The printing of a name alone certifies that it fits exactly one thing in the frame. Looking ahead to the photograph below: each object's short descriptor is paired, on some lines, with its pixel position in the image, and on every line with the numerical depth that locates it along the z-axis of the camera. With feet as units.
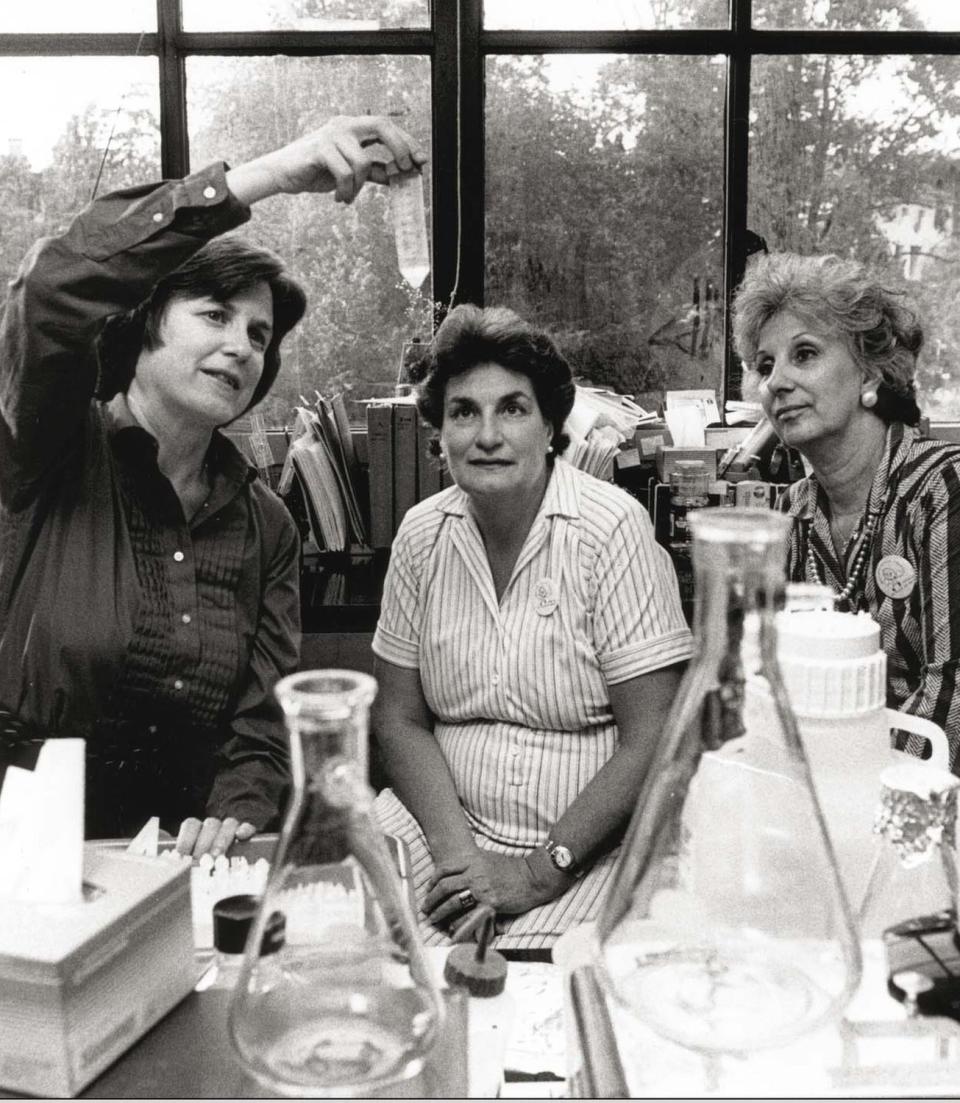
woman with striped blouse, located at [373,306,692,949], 5.82
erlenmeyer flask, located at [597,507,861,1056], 2.16
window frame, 13.35
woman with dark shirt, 5.22
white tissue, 2.42
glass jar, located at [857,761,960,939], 2.43
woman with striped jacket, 6.30
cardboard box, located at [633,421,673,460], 11.70
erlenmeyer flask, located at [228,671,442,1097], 2.01
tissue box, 2.26
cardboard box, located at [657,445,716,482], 11.19
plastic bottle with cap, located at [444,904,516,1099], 2.87
